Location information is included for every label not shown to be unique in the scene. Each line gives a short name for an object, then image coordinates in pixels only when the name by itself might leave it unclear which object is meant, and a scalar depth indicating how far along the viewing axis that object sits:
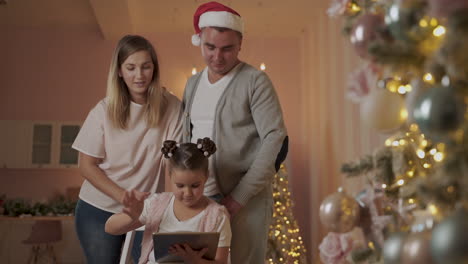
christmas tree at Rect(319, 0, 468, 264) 0.55
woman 1.95
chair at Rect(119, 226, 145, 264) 1.82
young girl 1.72
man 1.76
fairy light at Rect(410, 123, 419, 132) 0.98
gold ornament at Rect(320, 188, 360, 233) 0.88
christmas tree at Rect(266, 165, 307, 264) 4.10
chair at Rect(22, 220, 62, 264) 5.34
